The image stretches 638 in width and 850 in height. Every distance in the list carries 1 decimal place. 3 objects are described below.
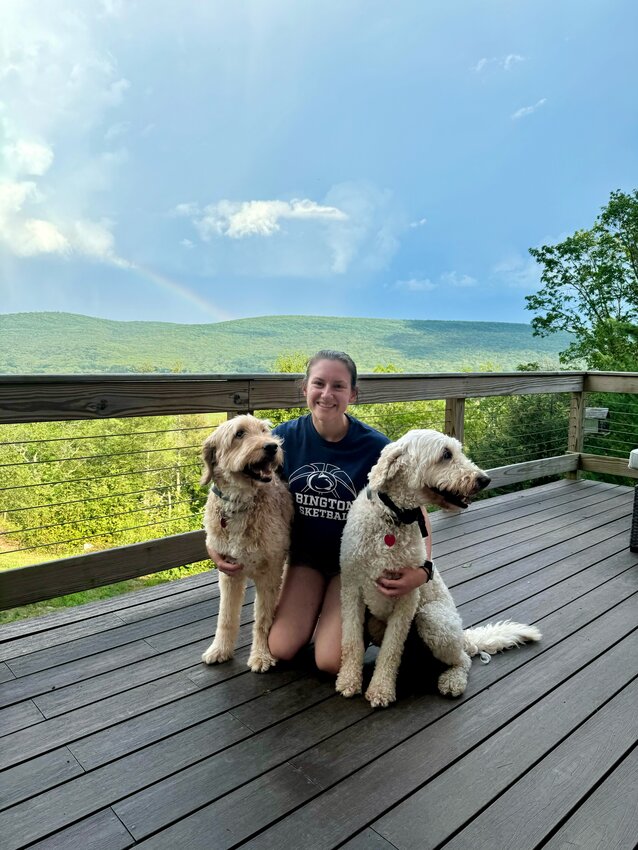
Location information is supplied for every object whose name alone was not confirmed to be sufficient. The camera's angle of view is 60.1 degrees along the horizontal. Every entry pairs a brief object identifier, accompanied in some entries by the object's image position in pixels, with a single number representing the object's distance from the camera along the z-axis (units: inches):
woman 93.7
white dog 80.5
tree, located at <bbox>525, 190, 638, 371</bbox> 599.5
